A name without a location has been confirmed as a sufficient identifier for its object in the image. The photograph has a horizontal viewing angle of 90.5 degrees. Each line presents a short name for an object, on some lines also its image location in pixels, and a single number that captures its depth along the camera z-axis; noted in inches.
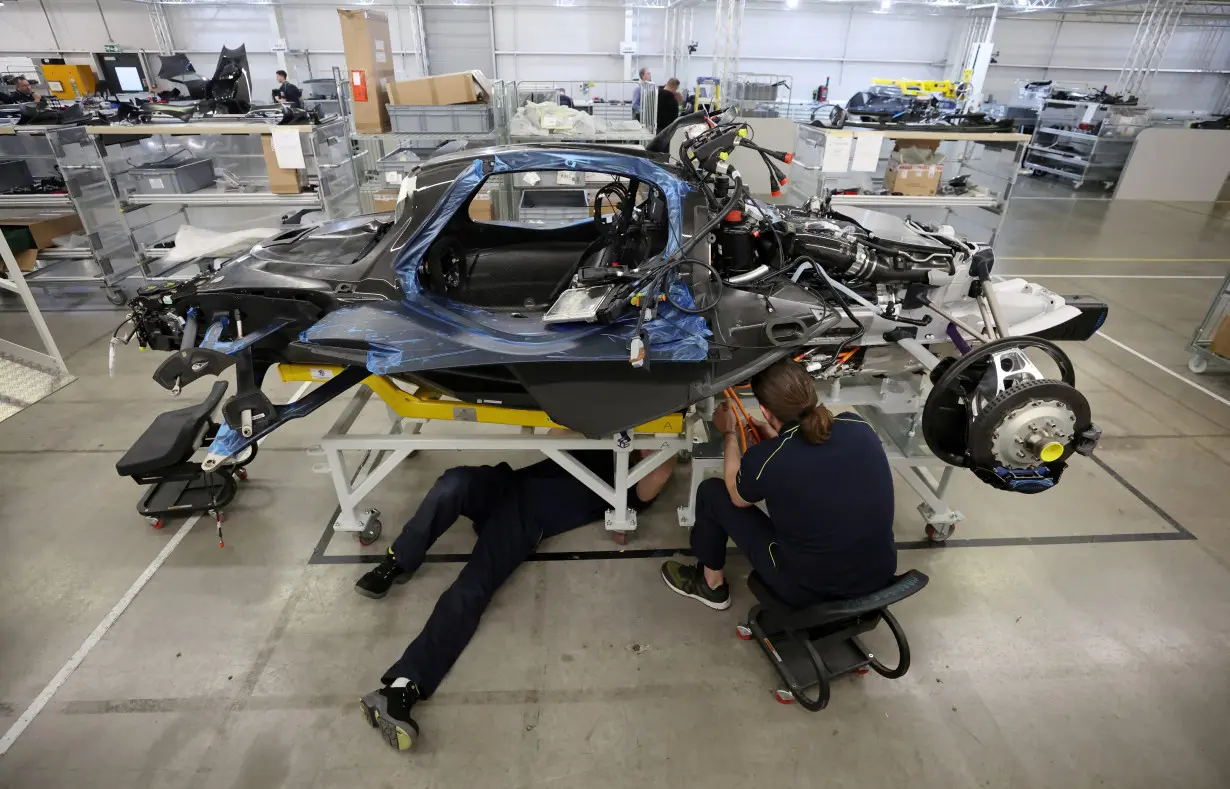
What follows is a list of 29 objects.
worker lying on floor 91.5
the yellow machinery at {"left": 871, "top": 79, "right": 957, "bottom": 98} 429.1
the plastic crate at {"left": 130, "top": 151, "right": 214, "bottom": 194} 217.5
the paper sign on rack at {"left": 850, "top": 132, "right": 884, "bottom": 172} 206.1
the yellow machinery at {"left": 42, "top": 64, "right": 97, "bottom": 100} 391.1
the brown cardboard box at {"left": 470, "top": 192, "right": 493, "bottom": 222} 215.6
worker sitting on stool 81.2
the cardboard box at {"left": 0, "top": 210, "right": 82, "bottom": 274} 224.2
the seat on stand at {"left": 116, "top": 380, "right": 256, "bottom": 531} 127.6
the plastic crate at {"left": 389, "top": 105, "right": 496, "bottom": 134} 213.8
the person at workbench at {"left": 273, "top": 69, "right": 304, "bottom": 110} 381.7
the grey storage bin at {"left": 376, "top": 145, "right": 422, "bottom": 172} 221.9
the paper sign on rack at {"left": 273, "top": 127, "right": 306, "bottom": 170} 199.3
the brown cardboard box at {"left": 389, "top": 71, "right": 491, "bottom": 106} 217.8
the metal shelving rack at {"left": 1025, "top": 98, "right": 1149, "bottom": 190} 404.5
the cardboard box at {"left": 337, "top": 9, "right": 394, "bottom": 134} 211.6
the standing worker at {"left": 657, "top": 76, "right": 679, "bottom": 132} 347.3
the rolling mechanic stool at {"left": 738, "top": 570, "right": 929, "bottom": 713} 83.4
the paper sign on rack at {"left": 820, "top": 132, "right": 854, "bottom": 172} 206.7
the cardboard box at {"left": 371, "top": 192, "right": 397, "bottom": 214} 215.1
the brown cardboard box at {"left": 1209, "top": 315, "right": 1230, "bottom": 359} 182.5
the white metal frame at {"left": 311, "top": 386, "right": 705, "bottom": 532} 112.3
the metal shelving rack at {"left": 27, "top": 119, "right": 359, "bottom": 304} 205.8
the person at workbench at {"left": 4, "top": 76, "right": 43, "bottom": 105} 314.3
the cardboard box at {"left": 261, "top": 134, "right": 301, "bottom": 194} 213.3
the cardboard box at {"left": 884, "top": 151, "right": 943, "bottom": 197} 227.6
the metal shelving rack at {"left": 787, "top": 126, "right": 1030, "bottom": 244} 215.6
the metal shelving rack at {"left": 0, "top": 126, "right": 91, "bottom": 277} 215.6
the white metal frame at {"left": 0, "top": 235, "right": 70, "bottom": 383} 166.1
